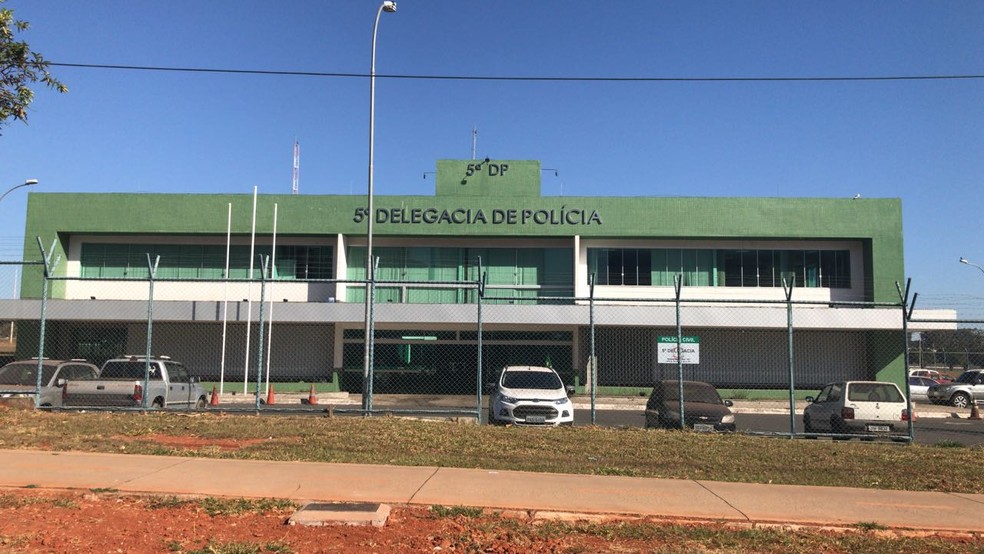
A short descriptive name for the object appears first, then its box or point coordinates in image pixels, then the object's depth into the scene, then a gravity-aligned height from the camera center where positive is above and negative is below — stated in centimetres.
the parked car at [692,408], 1380 -130
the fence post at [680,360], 1279 -35
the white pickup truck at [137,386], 1435 -106
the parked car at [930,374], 3753 -165
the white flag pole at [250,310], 2598 +92
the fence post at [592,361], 1275 -38
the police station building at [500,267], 2973 +309
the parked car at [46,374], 1499 -89
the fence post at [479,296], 1298 +75
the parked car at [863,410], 1447 -134
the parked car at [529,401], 1395 -120
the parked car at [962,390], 2905 -186
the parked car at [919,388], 3403 -209
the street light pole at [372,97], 1775 +615
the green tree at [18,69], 967 +350
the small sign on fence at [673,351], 1977 -30
